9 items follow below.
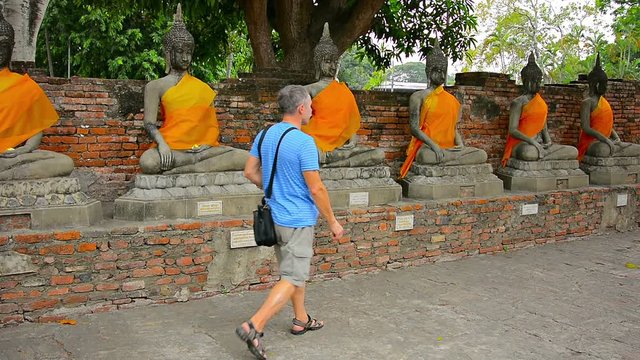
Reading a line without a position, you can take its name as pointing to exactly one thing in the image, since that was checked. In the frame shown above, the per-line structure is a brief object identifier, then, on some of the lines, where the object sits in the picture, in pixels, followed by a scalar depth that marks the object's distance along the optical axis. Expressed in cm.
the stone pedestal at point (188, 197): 496
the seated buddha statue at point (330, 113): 607
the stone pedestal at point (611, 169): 826
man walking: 360
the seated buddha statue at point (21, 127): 459
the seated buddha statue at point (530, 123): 769
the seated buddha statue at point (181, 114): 527
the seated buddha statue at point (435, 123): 684
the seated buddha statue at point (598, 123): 842
